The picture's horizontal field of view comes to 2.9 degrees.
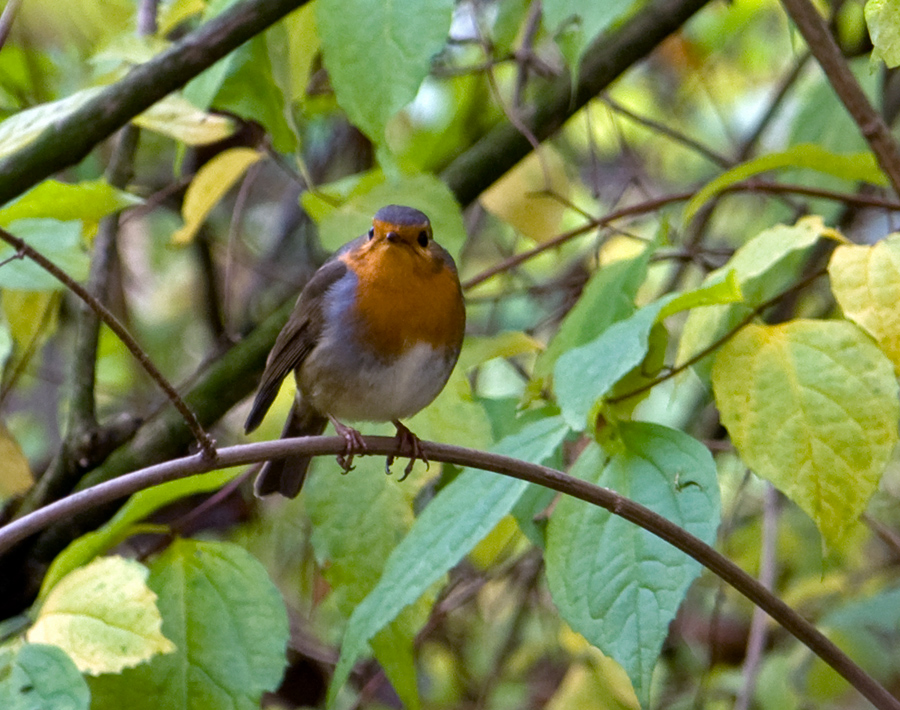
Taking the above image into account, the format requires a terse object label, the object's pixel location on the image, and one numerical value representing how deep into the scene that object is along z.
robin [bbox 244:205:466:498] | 5.76
